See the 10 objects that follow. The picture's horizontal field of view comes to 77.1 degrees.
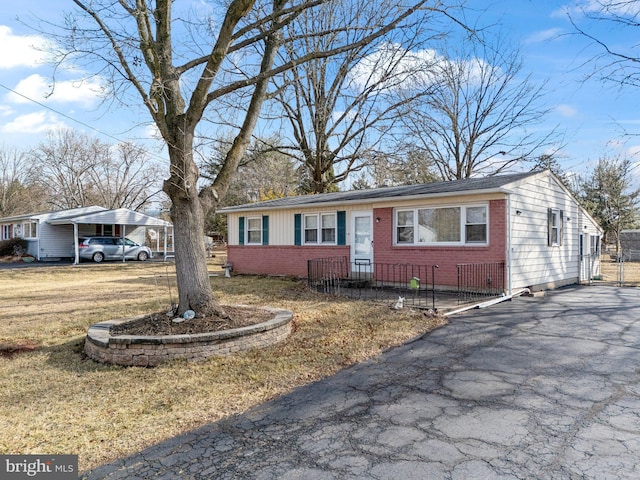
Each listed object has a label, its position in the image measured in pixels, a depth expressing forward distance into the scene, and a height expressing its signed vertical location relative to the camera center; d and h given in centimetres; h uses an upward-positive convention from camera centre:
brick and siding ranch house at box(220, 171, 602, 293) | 1020 +33
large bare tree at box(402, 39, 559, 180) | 2344 +734
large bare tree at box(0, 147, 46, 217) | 4009 +574
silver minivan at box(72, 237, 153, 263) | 2484 -37
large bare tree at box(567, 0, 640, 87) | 673 +336
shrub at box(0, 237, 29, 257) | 2720 -11
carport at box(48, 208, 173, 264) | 2430 +152
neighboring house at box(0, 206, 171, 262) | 2589 +123
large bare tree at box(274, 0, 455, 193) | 1745 +650
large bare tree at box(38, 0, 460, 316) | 611 +225
